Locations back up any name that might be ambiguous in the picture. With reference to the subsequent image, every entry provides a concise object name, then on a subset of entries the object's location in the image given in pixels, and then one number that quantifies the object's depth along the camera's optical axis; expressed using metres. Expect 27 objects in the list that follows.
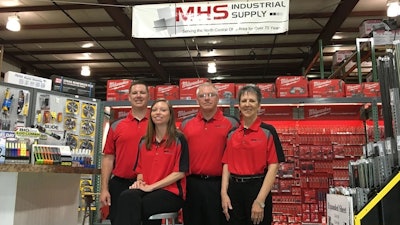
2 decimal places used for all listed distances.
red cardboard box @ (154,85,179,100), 6.61
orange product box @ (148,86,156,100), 6.72
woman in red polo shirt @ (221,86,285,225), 2.82
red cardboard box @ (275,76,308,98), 6.30
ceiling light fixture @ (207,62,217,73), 11.67
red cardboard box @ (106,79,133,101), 6.61
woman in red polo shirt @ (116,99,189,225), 2.58
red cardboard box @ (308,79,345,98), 6.25
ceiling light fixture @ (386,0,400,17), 6.99
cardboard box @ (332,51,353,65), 8.66
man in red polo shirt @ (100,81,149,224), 3.13
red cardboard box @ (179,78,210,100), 6.50
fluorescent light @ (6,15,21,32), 8.21
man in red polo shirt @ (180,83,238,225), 3.00
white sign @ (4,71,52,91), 4.55
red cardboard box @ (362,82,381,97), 6.33
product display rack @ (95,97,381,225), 6.16
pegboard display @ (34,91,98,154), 4.86
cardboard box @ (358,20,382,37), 7.86
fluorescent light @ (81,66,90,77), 12.73
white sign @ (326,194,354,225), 2.69
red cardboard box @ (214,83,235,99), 6.37
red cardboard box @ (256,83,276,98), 6.43
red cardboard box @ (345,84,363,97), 6.27
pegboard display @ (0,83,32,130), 4.48
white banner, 4.95
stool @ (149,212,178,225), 2.57
